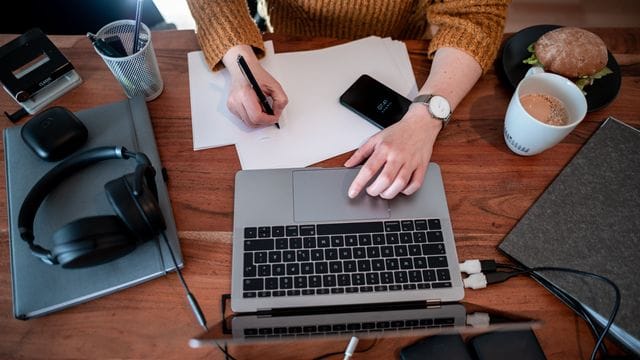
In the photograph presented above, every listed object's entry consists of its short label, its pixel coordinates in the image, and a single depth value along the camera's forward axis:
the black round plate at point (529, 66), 0.77
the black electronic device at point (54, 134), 0.68
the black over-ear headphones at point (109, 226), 0.55
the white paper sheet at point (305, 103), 0.73
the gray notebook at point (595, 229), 0.60
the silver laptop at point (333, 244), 0.60
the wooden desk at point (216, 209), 0.59
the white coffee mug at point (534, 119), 0.65
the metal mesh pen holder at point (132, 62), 0.69
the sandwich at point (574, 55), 0.73
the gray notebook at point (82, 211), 0.59
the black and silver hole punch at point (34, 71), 0.73
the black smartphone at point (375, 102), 0.76
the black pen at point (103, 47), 0.68
